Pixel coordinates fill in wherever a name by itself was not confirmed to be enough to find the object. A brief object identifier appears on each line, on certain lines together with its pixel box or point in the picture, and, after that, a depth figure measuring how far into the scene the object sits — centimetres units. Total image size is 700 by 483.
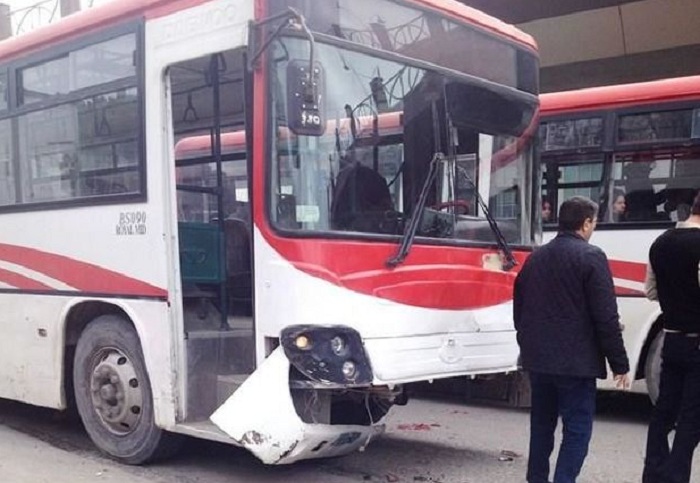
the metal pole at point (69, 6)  1610
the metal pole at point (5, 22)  2120
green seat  611
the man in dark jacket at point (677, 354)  493
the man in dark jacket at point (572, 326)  460
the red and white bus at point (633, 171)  758
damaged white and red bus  491
